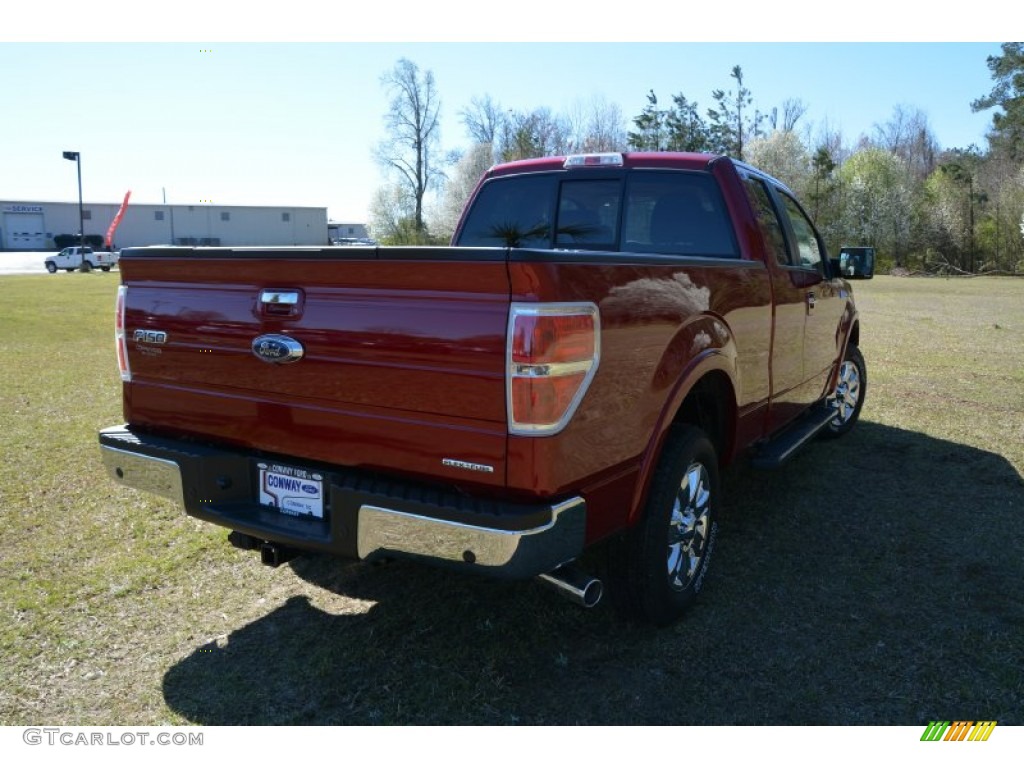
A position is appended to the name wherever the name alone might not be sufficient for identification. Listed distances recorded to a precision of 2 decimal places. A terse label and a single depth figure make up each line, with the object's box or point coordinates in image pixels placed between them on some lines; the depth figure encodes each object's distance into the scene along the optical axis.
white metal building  69.62
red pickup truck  2.40
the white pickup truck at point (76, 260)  41.82
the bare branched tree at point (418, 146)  56.56
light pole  41.03
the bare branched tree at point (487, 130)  53.94
